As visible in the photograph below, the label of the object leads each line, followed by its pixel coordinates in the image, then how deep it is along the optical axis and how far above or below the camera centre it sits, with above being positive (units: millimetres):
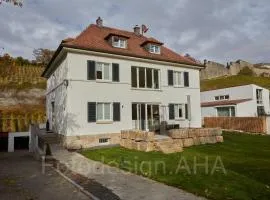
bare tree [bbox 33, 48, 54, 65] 44682 +13562
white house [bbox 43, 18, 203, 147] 14231 +2285
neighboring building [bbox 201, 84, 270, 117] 27674 +1391
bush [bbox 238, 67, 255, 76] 68913 +14363
